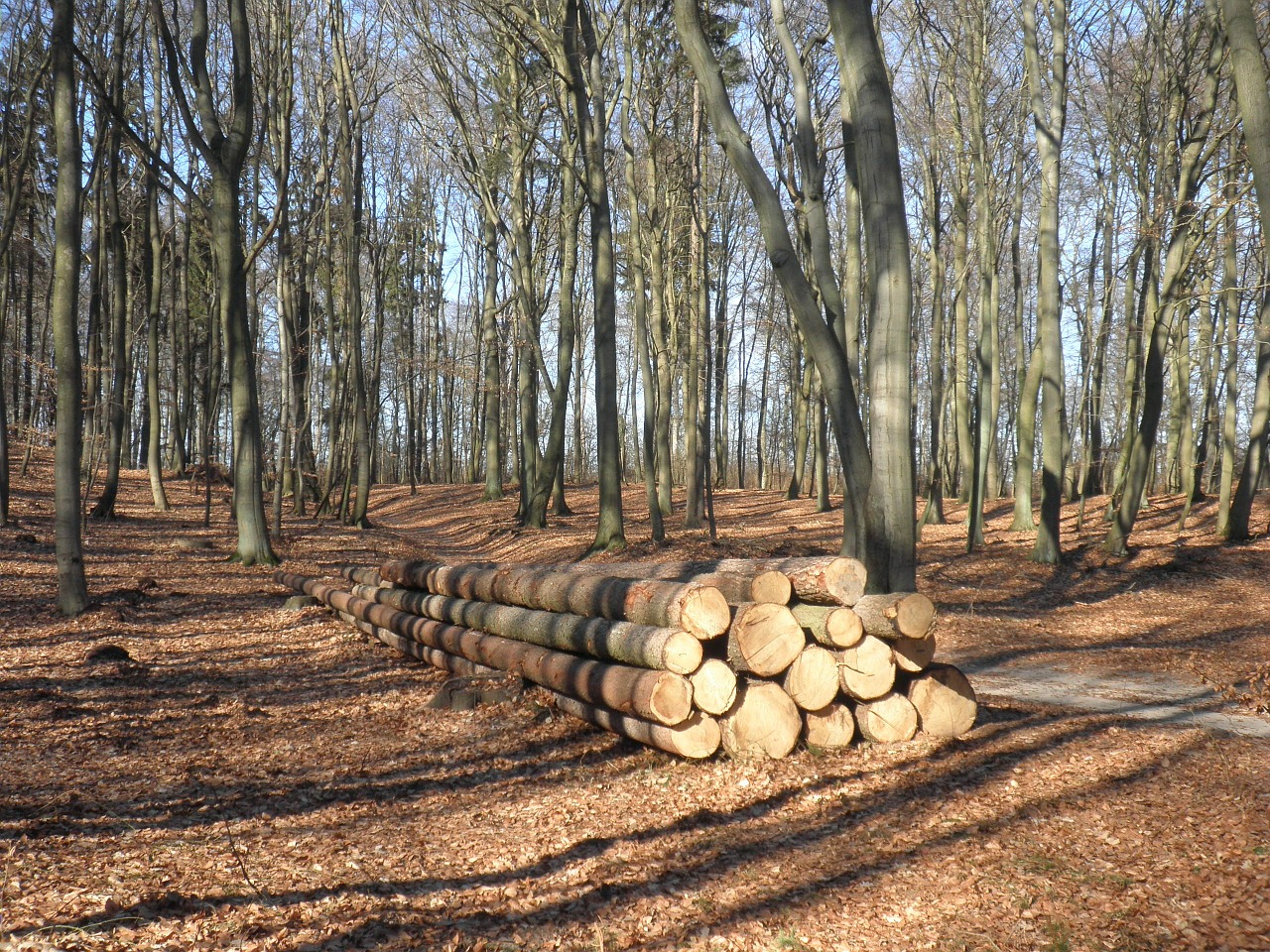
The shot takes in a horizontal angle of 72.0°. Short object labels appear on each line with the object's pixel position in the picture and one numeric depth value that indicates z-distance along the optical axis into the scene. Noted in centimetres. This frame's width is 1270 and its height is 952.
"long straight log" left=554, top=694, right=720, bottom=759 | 528
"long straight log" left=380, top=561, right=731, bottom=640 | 543
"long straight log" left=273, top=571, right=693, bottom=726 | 521
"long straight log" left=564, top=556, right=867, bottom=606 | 558
